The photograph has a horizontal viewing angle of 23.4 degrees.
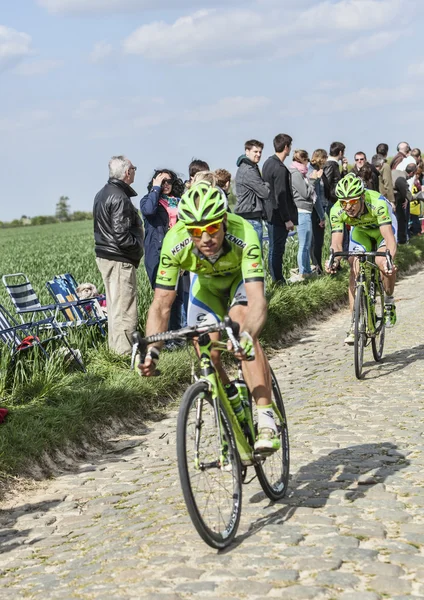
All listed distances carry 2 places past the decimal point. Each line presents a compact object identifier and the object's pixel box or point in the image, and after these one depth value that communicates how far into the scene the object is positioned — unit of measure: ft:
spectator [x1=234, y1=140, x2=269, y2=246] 49.14
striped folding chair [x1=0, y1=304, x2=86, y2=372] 34.55
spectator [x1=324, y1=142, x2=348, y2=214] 63.26
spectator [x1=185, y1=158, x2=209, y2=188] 42.29
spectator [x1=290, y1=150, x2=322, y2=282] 58.54
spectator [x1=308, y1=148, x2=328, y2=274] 62.46
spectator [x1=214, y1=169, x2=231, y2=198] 44.45
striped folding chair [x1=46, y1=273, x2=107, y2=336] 41.01
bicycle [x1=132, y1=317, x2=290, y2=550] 18.15
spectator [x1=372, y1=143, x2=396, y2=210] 75.72
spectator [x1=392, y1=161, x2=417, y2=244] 82.69
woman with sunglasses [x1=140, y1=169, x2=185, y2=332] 40.06
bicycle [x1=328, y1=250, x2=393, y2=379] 36.40
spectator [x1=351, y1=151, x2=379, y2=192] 64.64
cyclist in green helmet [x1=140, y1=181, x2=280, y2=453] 19.57
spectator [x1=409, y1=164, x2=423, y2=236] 89.32
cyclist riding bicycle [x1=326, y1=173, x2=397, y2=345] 36.91
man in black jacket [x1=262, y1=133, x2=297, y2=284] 52.95
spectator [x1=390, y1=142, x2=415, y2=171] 86.94
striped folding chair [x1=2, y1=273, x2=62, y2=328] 40.77
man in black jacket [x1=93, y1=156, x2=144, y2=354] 36.88
